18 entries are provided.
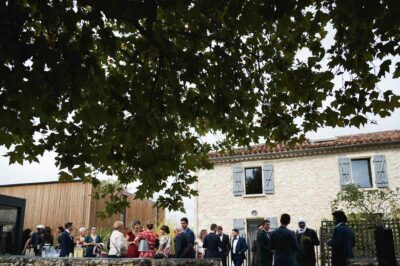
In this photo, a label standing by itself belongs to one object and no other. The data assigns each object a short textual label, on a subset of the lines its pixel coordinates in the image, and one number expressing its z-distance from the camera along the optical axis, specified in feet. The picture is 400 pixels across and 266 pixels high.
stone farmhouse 66.33
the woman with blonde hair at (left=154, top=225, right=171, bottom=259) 35.73
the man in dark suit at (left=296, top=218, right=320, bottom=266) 32.73
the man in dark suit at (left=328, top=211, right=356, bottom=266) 26.08
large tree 13.82
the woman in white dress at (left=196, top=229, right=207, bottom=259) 45.92
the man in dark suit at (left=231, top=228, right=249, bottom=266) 43.98
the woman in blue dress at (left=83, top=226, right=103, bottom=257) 42.14
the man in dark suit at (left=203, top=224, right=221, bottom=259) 37.29
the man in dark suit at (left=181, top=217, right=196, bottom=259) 33.27
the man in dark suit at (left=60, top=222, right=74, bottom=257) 37.17
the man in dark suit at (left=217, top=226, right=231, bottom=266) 40.86
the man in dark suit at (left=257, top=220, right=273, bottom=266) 31.78
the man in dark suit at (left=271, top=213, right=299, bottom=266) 26.18
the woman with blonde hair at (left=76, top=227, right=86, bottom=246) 42.12
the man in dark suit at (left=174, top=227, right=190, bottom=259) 32.81
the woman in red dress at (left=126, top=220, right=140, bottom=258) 36.94
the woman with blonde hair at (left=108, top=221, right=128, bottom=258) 34.06
